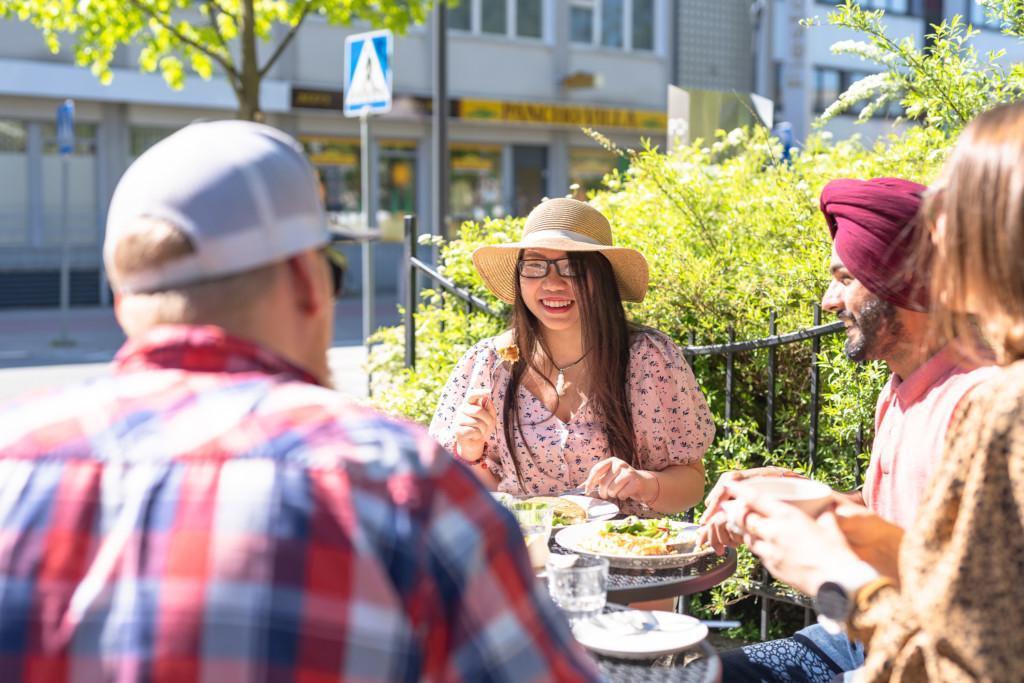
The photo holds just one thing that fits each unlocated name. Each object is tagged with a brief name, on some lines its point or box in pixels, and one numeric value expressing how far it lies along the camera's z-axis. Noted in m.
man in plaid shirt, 1.17
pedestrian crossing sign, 8.00
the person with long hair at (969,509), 1.53
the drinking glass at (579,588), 2.25
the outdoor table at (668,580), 2.50
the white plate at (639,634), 2.12
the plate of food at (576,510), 3.03
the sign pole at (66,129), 13.41
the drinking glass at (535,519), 2.61
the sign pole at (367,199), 7.78
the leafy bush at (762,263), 4.16
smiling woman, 3.66
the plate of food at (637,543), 2.64
